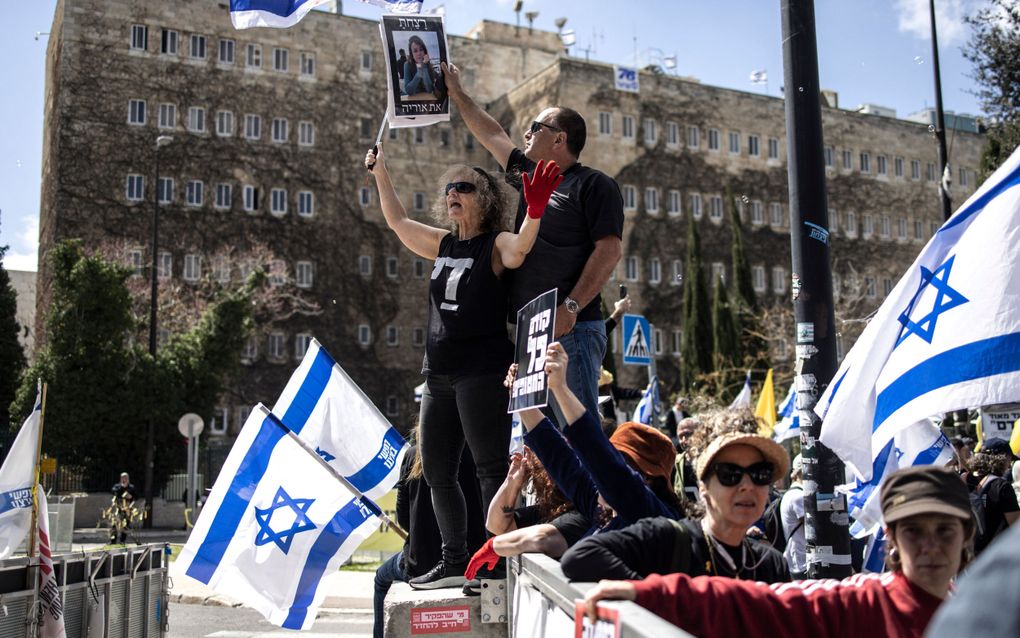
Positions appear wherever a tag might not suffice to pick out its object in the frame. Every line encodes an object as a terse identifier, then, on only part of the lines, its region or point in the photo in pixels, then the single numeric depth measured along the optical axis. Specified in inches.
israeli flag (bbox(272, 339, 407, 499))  344.8
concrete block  208.8
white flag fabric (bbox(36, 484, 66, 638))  292.2
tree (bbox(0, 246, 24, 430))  1763.0
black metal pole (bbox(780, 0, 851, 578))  237.6
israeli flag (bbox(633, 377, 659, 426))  718.5
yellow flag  799.1
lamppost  1323.8
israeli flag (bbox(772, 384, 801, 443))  618.0
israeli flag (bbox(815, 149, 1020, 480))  179.3
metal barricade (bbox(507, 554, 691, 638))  95.0
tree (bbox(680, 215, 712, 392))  2057.1
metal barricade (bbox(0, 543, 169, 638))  285.3
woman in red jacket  115.1
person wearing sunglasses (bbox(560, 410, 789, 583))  140.8
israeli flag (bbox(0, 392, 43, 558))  373.4
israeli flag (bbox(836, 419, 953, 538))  270.4
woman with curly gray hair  212.7
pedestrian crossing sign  749.5
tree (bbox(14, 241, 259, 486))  1374.3
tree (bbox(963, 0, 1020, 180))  850.1
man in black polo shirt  215.0
